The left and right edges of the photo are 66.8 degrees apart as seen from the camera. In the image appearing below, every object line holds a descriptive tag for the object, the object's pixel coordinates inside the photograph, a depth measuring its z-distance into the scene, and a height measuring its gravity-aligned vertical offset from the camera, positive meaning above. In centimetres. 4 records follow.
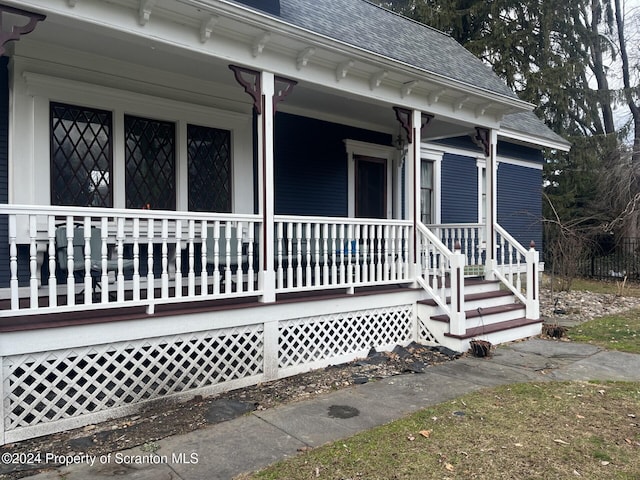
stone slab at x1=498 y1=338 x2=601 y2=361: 631 -156
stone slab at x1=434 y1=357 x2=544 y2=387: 524 -156
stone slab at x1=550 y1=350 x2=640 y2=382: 534 -156
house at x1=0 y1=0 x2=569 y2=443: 423 +66
